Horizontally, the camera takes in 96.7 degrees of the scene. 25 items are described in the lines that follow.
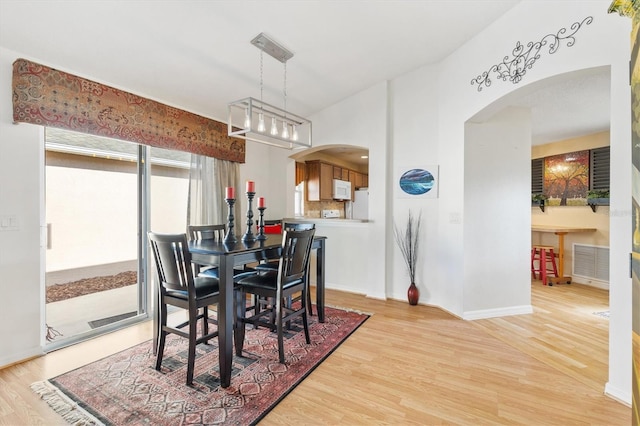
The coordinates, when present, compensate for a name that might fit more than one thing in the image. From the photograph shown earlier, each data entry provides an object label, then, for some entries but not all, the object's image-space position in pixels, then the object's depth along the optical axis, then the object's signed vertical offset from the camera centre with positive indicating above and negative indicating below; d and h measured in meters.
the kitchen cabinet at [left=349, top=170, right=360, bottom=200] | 7.19 +0.88
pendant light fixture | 2.36 +1.45
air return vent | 4.37 -0.77
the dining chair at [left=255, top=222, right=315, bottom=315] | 2.86 -0.61
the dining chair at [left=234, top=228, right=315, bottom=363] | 2.30 -0.61
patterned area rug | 1.67 -1.19
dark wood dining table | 1.95 -0.39
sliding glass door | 2.57 -0.11
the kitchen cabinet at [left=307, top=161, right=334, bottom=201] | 5.89 +0.68
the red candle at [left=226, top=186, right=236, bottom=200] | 2.57 +0.17
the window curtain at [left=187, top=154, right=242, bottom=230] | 3.57 +0.31
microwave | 6.38 +0.55
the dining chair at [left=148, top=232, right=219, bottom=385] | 1.96 -0.56
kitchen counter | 4.20 -0.12
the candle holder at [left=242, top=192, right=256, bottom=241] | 2.72 -0.14
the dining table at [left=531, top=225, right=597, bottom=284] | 4.51 -0.46
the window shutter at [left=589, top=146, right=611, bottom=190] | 4.41 +0.71
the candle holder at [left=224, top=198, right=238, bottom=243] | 2.58 -0.14
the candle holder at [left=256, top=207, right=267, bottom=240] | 2.95 -0.15
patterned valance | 2.19 +0.93
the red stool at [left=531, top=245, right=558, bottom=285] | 4.64 -0.81
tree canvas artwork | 4.67 +0.61
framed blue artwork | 3.59 +0.41
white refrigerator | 6.94 +0.22
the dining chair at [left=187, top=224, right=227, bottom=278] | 2.83 -0.24
